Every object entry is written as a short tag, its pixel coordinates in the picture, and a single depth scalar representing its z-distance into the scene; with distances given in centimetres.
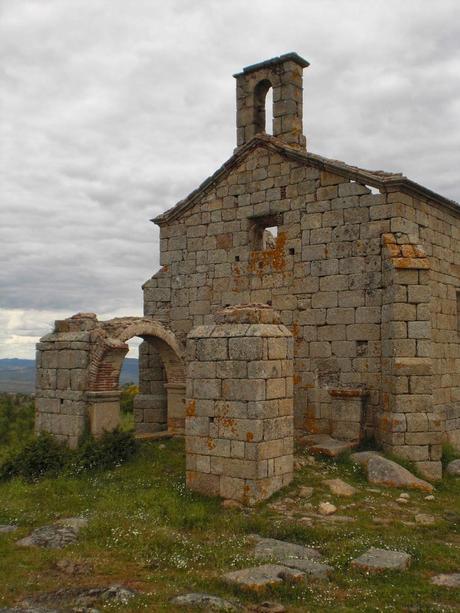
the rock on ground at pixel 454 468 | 1158
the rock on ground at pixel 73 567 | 695
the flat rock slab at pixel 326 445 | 1151
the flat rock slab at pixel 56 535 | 791
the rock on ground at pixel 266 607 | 591
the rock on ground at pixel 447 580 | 648
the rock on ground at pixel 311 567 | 662
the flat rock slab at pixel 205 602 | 589
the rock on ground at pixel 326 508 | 886
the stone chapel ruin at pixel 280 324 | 980
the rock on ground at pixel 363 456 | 1101
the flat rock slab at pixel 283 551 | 717
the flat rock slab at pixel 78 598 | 605
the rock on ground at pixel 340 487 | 966
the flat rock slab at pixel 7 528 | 853
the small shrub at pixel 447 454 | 1211
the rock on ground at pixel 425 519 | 850
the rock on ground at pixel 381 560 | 671
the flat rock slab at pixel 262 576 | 630
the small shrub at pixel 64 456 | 1149
